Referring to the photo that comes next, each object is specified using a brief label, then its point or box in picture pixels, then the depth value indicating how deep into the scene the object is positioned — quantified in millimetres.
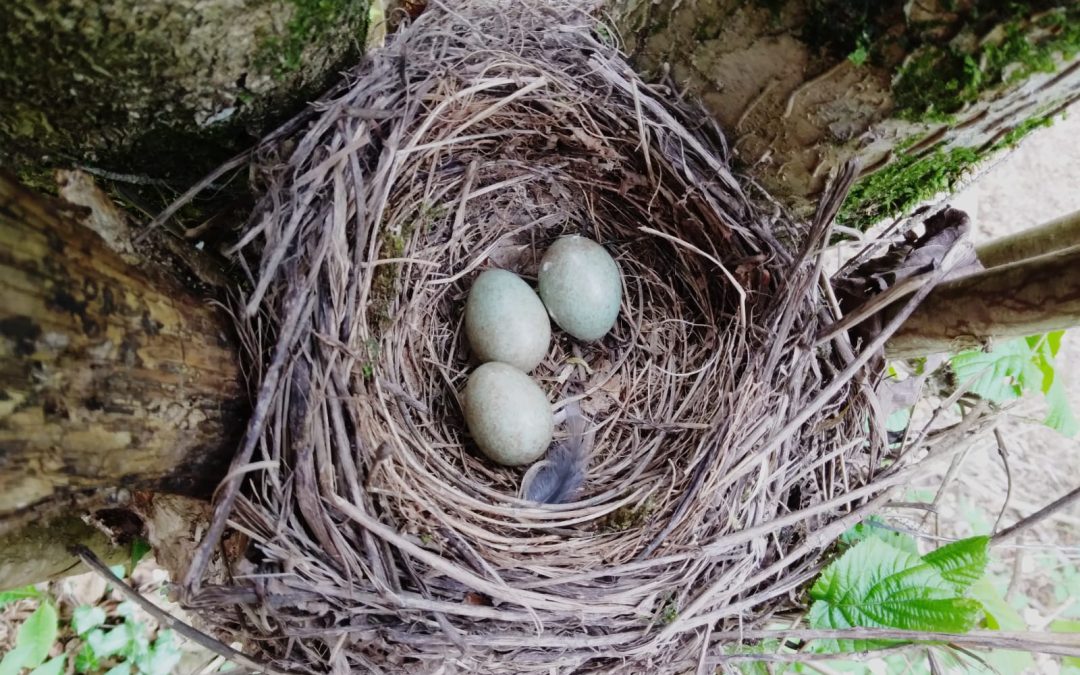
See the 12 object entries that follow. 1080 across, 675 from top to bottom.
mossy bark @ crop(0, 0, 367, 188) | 160
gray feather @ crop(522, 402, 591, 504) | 235
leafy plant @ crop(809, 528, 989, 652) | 200
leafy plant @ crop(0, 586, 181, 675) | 279
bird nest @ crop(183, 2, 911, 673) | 192
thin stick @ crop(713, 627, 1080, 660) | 190
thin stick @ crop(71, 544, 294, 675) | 180
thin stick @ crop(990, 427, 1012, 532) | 224
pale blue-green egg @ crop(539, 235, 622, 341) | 243
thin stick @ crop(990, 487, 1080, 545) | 198
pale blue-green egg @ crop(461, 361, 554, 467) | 232
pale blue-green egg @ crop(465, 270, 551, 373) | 239
